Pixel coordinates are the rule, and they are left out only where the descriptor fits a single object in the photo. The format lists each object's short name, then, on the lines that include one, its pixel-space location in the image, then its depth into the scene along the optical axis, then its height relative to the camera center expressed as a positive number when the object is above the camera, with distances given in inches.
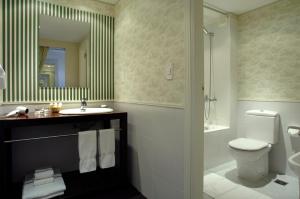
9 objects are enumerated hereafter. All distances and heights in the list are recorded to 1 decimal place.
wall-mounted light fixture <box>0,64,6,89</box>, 70.3 +7.3
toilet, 90.3 -22.6
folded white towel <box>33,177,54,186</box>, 74.2 -32.2
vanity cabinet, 65.0 -27.4
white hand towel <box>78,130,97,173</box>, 76.9 -20.9
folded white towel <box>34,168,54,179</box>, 76.0 -29.9
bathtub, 105.0 -26.2
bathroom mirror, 89.7 +22.7
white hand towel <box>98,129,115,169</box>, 81.0 -21.0
